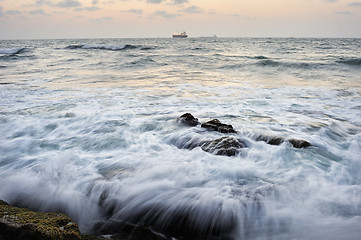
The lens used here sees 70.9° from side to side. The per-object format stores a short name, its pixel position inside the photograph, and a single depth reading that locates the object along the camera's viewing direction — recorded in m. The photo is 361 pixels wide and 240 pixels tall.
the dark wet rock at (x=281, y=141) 3.63
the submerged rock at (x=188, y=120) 4.46
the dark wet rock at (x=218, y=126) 4.07
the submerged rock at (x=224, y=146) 3.32
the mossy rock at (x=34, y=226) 1.48
